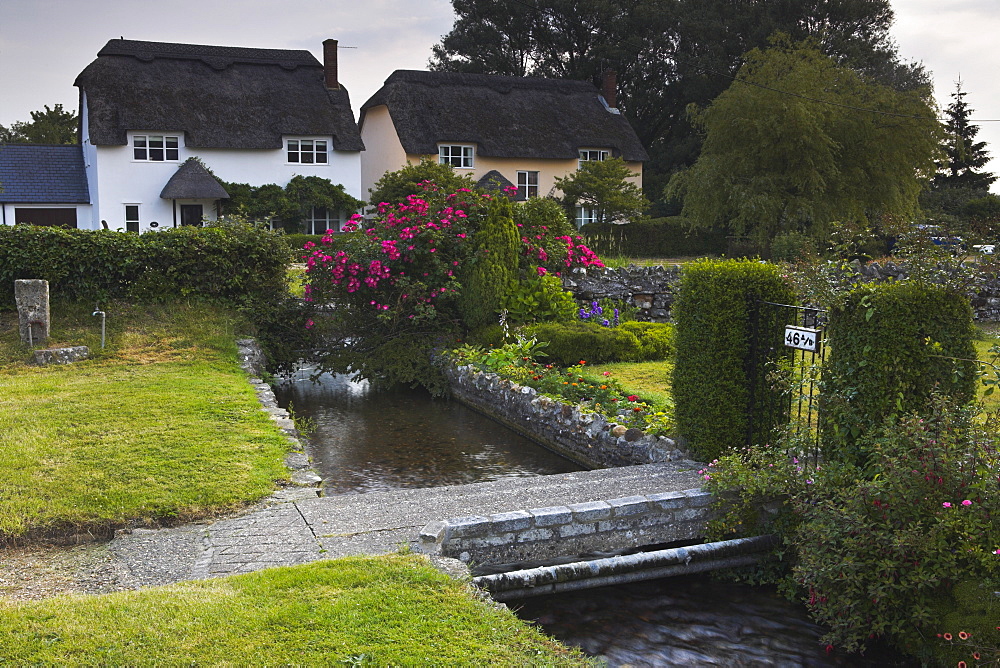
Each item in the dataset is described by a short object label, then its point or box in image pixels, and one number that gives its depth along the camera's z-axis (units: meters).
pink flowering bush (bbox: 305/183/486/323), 13.31
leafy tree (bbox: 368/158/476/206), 28.11
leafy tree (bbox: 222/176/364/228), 31.59
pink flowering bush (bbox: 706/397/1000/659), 4.55
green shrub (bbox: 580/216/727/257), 30.02
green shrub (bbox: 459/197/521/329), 13.38
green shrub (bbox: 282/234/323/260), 28.08
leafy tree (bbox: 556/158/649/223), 31.64
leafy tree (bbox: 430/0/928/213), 41.28
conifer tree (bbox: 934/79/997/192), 43.47
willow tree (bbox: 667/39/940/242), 24.56
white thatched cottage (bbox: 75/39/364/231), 30.58
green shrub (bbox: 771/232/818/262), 25.08
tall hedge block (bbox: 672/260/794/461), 7.05
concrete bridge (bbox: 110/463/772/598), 5.32
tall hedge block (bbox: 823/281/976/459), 5.38
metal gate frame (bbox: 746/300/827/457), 6.93
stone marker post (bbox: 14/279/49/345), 12.04
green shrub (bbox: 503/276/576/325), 13.62
